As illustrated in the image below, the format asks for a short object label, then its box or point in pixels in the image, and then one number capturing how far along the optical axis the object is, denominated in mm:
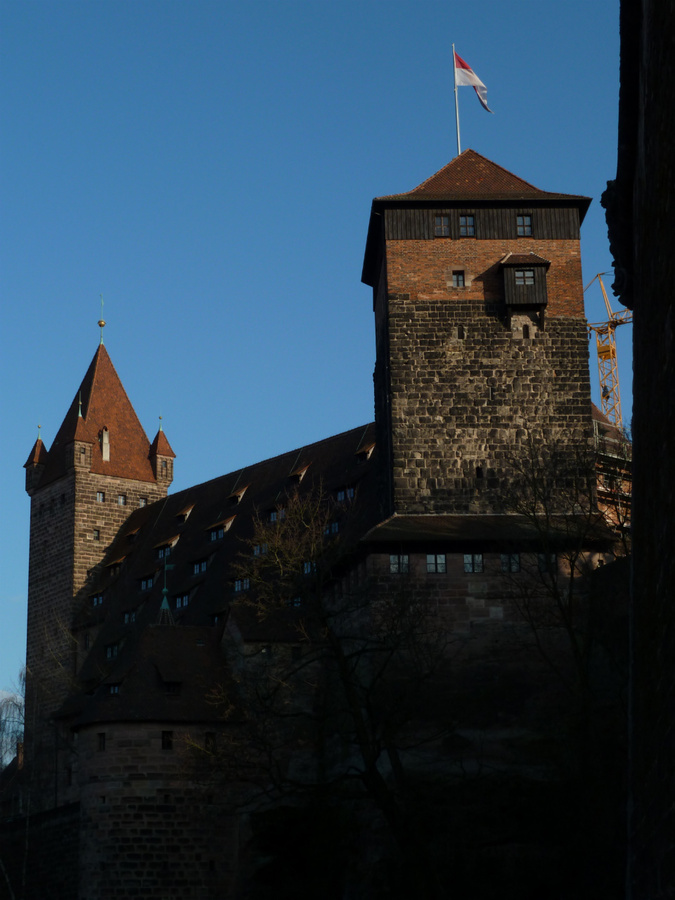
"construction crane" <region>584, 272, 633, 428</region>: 87812
